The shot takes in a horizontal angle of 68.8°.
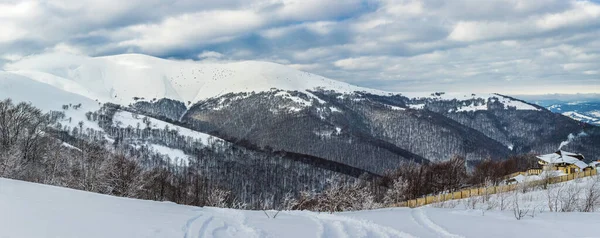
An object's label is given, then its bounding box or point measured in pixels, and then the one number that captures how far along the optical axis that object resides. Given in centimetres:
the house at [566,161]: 7556
